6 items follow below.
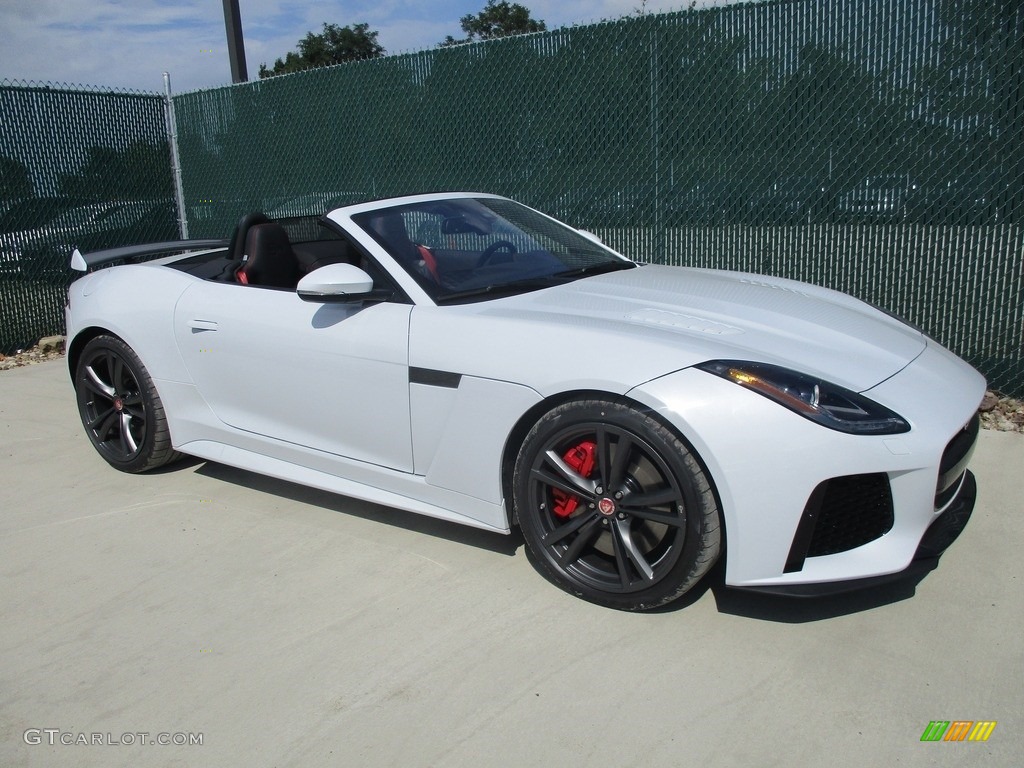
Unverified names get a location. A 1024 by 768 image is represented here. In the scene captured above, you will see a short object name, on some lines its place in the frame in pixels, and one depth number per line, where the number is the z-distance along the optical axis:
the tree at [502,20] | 44.50
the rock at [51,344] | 7.95
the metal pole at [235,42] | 10.03
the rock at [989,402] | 5.00
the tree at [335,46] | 45.50
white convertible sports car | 2.56
